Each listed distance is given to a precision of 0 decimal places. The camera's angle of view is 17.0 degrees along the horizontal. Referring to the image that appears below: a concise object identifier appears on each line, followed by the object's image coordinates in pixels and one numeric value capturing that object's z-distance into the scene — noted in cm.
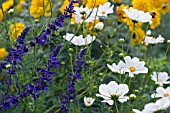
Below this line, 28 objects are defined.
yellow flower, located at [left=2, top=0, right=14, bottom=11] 348
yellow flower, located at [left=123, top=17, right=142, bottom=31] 301
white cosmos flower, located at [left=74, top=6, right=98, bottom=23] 274
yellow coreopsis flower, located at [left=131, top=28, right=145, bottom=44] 332
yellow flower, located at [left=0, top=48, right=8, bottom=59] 324
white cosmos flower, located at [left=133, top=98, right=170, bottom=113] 182
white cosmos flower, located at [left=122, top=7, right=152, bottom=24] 256
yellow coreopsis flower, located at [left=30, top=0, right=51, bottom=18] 315
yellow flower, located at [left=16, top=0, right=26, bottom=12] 444
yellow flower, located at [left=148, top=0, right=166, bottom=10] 313
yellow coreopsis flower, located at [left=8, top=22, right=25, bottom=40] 288
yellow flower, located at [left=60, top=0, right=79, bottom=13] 330
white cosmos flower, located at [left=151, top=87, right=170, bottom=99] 236
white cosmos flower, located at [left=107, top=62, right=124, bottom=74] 246
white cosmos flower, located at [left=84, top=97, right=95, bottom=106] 243
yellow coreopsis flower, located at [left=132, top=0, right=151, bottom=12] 293
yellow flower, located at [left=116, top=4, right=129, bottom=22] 318
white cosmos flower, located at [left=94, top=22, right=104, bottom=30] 278
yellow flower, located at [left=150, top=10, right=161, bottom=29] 331
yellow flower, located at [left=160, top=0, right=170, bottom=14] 364
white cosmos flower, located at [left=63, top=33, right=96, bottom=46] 269
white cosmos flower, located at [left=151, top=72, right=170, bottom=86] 280
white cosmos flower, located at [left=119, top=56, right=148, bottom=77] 247
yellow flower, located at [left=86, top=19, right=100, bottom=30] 315
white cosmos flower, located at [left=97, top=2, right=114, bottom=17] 289
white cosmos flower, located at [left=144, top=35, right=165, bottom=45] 291
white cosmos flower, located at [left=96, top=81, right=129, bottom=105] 218
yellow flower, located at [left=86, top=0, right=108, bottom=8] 301
